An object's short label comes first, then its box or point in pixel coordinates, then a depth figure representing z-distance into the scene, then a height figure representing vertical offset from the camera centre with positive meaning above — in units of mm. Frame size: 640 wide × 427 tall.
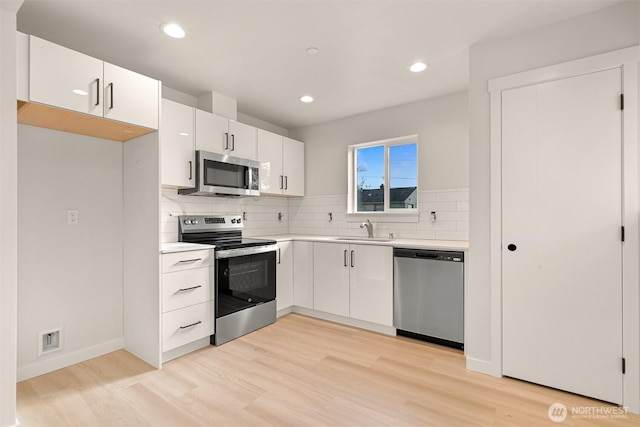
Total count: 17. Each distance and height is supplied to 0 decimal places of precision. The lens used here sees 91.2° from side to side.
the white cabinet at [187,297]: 2414 -673
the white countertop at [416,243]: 2656 -274
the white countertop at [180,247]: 2417 -266
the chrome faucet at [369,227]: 3672 -151
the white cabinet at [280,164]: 3705 +638
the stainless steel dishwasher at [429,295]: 2629 -716
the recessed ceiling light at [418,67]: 2643 +1265
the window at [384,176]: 3650 +473
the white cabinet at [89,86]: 1822 +840
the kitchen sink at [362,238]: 3635 -289
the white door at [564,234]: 1887 -131
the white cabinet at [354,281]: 3012 -683
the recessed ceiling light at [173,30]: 2094 +1260
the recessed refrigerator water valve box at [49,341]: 2266 -928
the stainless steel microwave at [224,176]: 2947 +392
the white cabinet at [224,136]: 3014 +814
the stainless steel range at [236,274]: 2799 -573
